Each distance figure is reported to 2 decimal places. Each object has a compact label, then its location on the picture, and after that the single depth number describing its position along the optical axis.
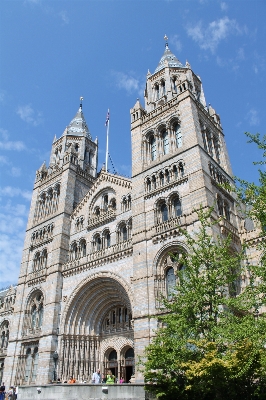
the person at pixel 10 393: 25.42
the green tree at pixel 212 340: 13.89
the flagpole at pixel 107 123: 42.40
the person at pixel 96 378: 22.50
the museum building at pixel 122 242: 25.20
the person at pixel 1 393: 18.18
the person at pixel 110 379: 21.38
